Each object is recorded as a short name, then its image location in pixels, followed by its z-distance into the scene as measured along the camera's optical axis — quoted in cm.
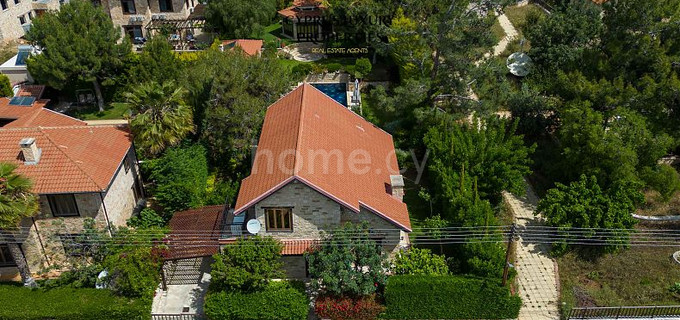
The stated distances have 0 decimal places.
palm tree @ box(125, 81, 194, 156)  3259
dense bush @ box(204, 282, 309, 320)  2528
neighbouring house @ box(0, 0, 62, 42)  5825
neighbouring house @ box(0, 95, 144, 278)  2761
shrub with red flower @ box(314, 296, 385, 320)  2522
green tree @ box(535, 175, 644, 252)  2914
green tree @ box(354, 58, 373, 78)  5022
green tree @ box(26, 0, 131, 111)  4197
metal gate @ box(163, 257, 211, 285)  2886
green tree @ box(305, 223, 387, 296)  2494
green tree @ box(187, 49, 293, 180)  3491
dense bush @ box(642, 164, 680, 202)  3119
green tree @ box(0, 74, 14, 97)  4501
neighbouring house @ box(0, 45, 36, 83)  4869
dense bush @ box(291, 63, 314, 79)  5128
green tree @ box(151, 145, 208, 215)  3161
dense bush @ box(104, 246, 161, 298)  2564
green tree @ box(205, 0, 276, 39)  5488
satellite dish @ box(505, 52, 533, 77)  4725
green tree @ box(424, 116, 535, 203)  3155
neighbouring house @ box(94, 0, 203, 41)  5769
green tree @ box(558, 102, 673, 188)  3092
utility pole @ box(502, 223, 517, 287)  2400
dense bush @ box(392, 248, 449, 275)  2720
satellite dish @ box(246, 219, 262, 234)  2670
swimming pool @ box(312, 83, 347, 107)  5075
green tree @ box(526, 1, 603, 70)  4472
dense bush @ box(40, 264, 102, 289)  2698
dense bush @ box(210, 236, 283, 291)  2502
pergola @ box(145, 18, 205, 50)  5719
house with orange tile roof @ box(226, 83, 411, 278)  2655
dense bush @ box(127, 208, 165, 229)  3139
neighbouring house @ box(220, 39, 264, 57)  5184
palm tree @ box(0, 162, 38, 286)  2508
